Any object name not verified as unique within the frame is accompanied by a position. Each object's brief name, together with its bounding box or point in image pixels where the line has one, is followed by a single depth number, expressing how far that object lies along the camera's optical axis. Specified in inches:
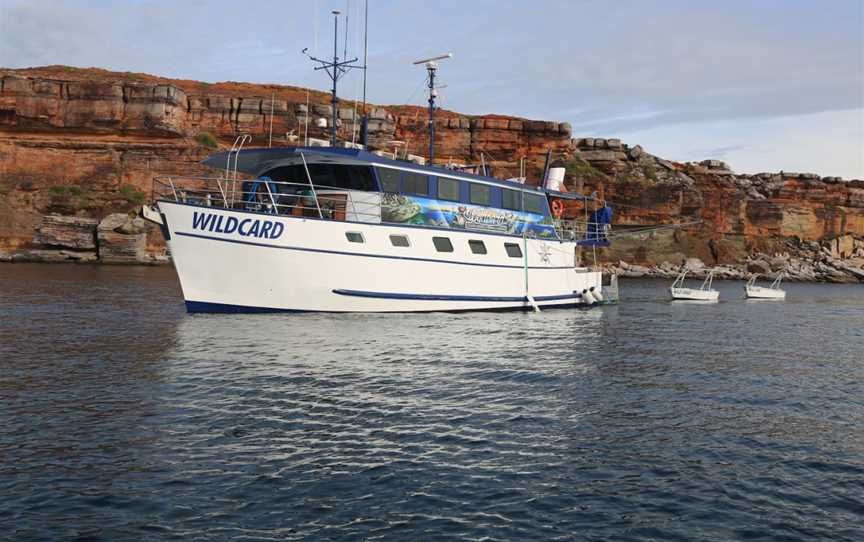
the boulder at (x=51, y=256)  2218.3
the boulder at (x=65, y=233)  2263.8
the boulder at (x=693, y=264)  3122.5
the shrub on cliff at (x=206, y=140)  2856.8
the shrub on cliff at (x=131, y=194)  2554.1
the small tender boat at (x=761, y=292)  1919.3
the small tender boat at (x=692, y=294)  1728.6
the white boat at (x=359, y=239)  876.0
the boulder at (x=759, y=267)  3216.0
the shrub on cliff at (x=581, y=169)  3272.6
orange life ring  1355.8
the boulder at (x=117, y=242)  2300.6
